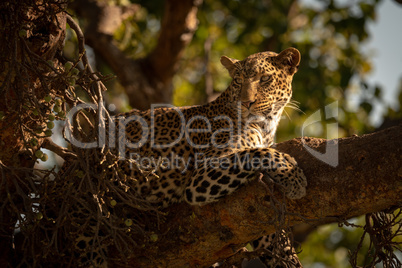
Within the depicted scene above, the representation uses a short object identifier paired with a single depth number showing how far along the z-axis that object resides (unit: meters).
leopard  12.23
